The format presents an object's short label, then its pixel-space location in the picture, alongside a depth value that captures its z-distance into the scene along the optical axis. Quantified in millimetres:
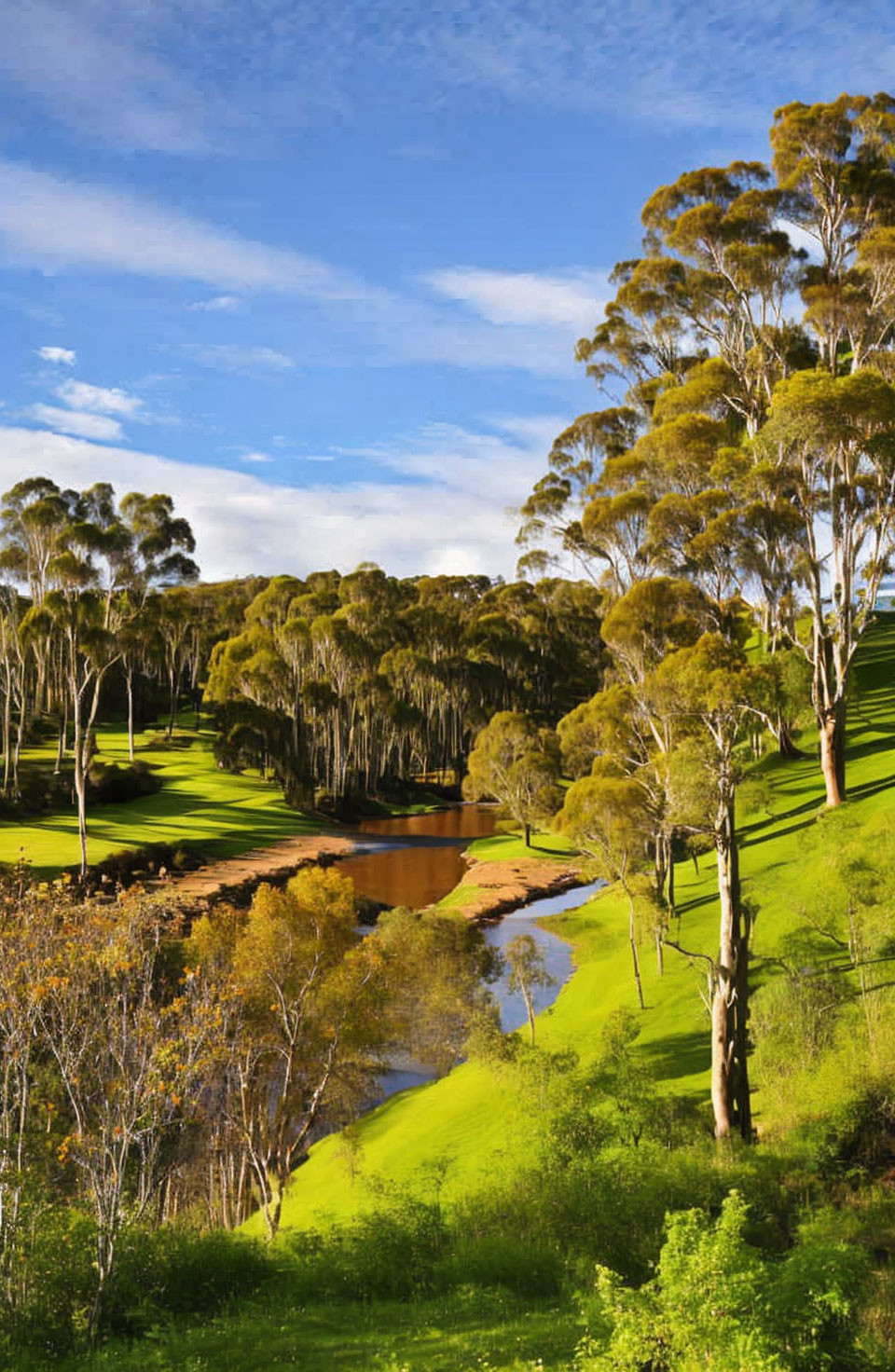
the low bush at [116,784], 62469
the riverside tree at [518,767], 61031
